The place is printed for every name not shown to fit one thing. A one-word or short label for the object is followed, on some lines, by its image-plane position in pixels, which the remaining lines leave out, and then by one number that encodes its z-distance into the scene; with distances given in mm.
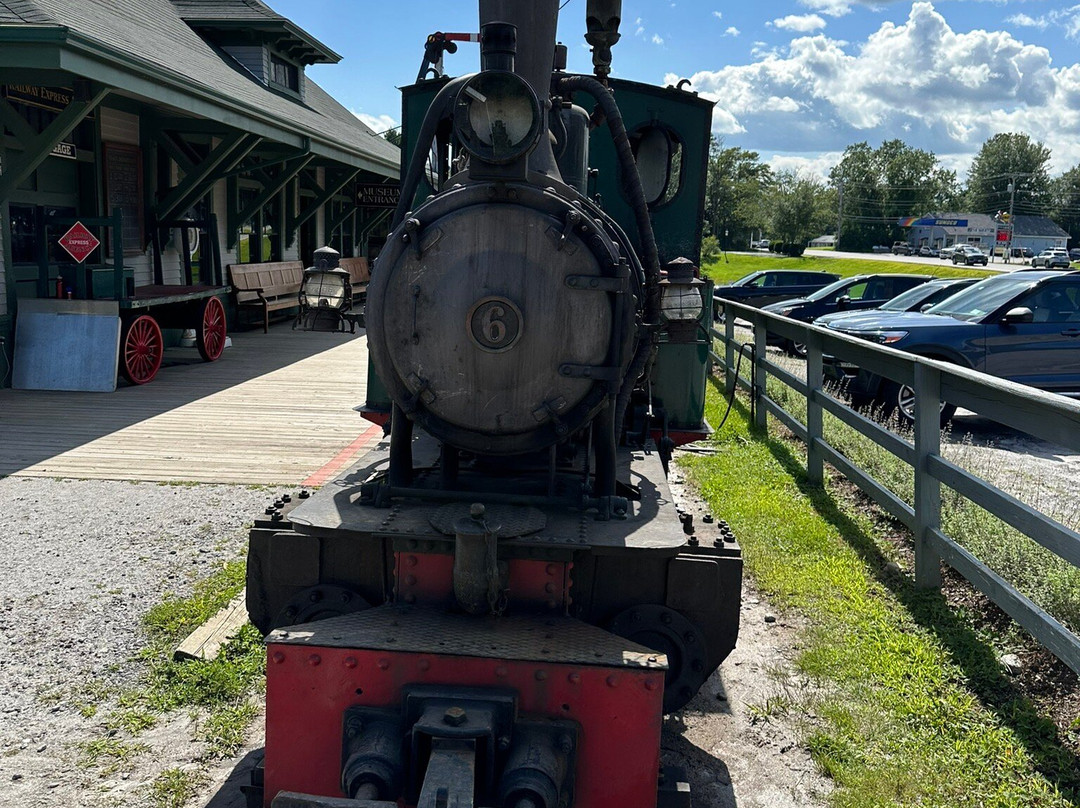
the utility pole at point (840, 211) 90375
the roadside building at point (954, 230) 93125
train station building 9297
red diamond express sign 9938
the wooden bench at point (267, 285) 15727
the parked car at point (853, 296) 16281
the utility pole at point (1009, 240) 78625
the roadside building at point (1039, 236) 93500
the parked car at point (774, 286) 21148
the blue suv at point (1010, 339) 9609
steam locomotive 2592
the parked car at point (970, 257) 61125
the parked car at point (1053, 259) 53812
